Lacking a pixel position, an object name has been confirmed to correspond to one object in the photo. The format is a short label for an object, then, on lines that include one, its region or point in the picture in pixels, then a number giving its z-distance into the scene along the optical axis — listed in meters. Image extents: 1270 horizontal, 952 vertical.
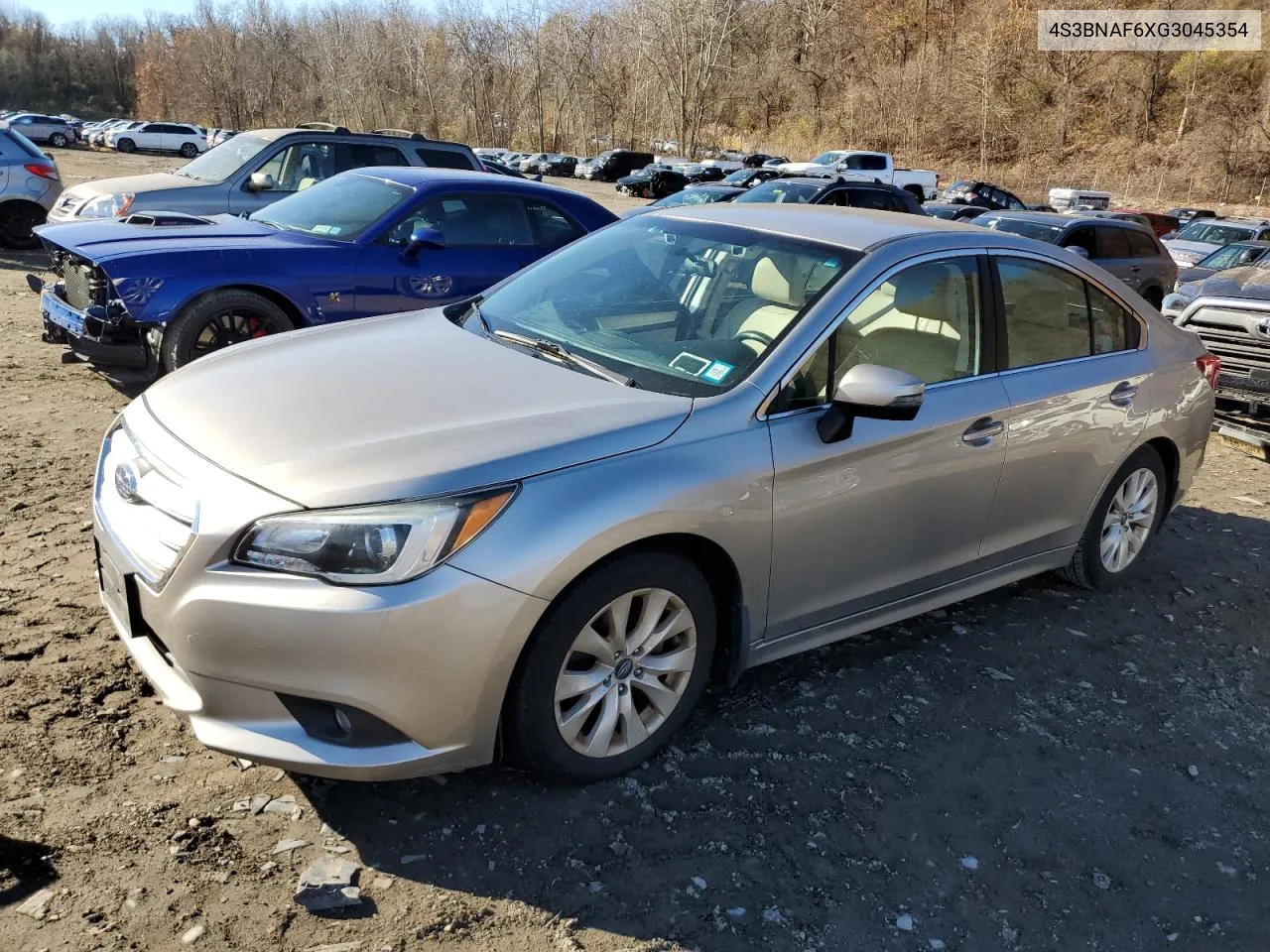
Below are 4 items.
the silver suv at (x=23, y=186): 12.62
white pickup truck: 39.09
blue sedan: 6.08
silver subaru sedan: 2.52
